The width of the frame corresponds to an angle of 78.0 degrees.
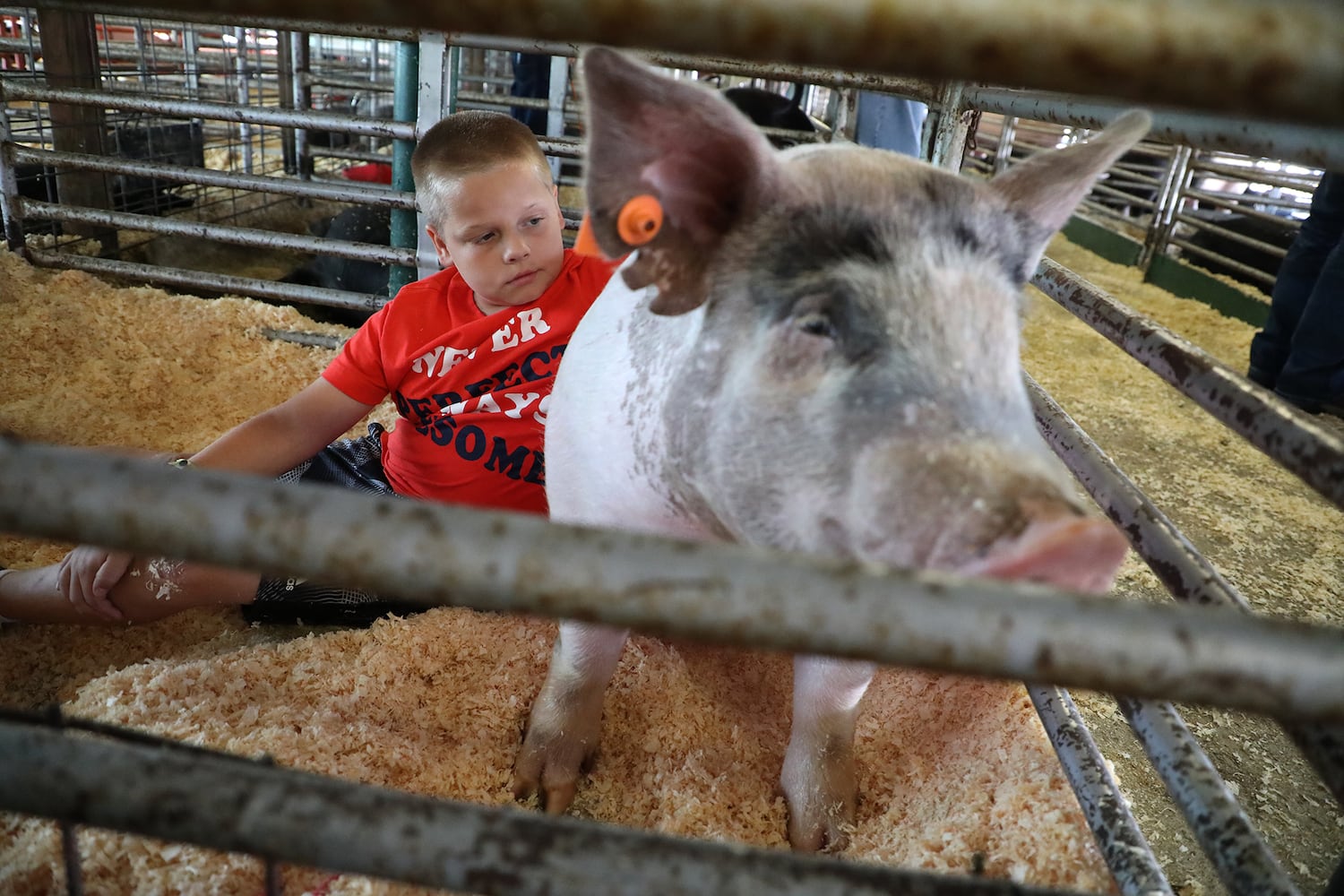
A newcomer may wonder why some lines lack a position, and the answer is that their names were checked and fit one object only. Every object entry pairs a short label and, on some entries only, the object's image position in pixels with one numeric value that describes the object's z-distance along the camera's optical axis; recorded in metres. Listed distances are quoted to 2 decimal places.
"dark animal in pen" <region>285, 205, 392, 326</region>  3.78
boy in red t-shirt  1.81
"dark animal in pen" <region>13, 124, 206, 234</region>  4.48
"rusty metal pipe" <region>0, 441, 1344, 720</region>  0.55
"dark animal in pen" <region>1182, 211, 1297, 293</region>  5.79
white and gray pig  0.85
